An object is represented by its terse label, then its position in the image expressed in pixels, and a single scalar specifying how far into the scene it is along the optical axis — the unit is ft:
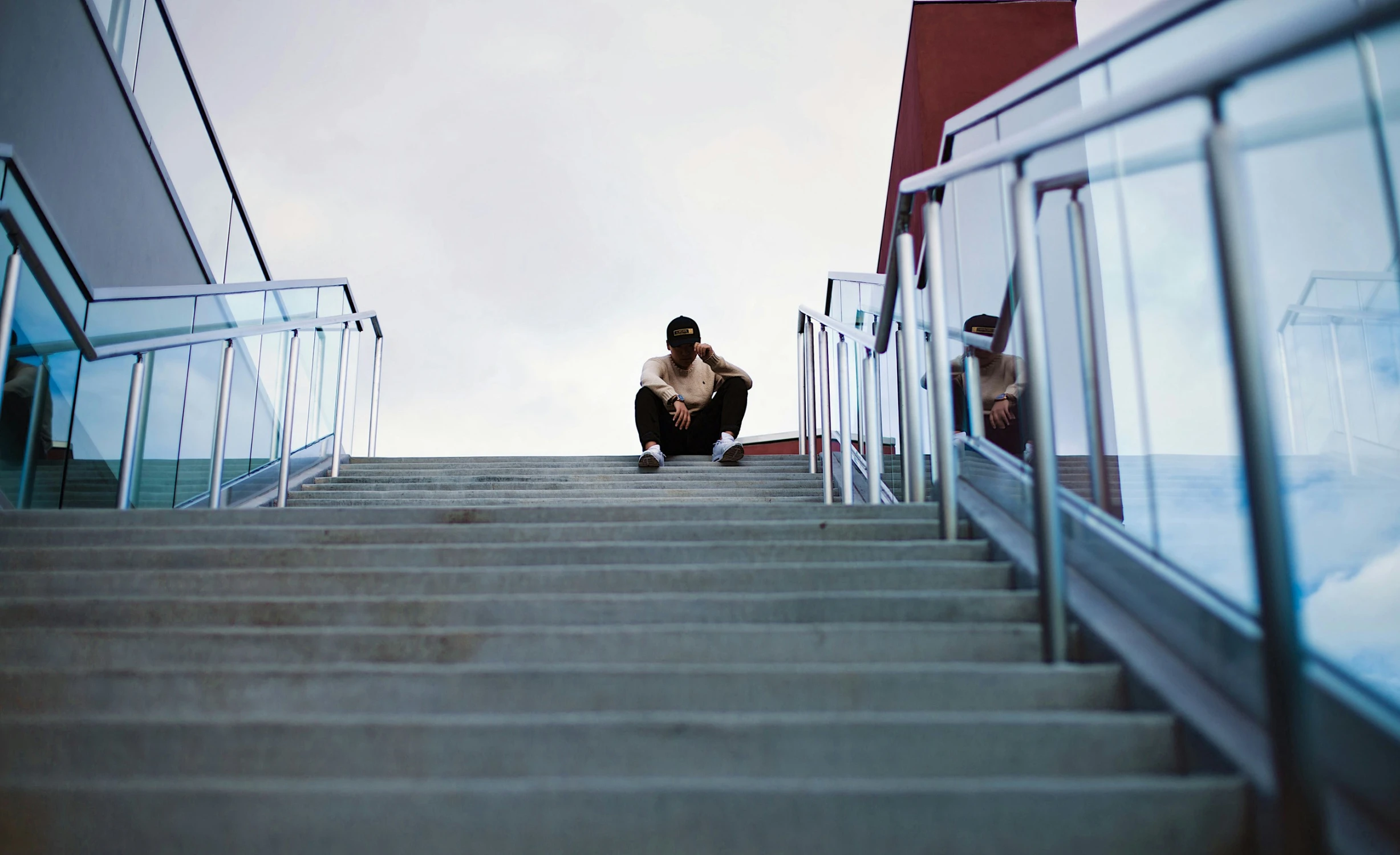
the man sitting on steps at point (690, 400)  14.93
